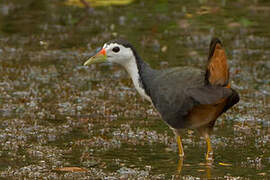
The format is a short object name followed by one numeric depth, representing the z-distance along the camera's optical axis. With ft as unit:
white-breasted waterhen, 42.57
